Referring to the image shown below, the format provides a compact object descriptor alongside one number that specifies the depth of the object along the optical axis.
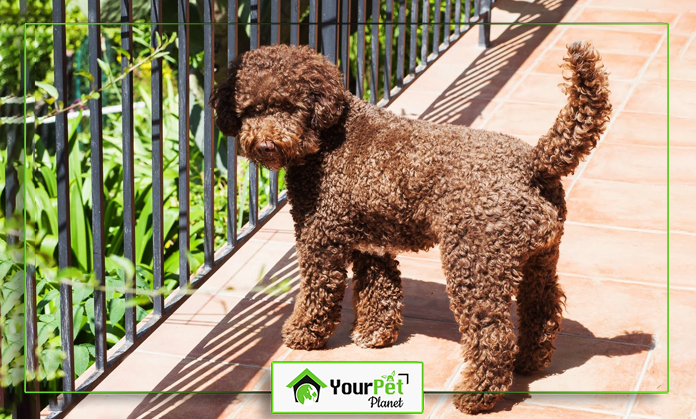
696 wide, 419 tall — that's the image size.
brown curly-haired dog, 2.67
